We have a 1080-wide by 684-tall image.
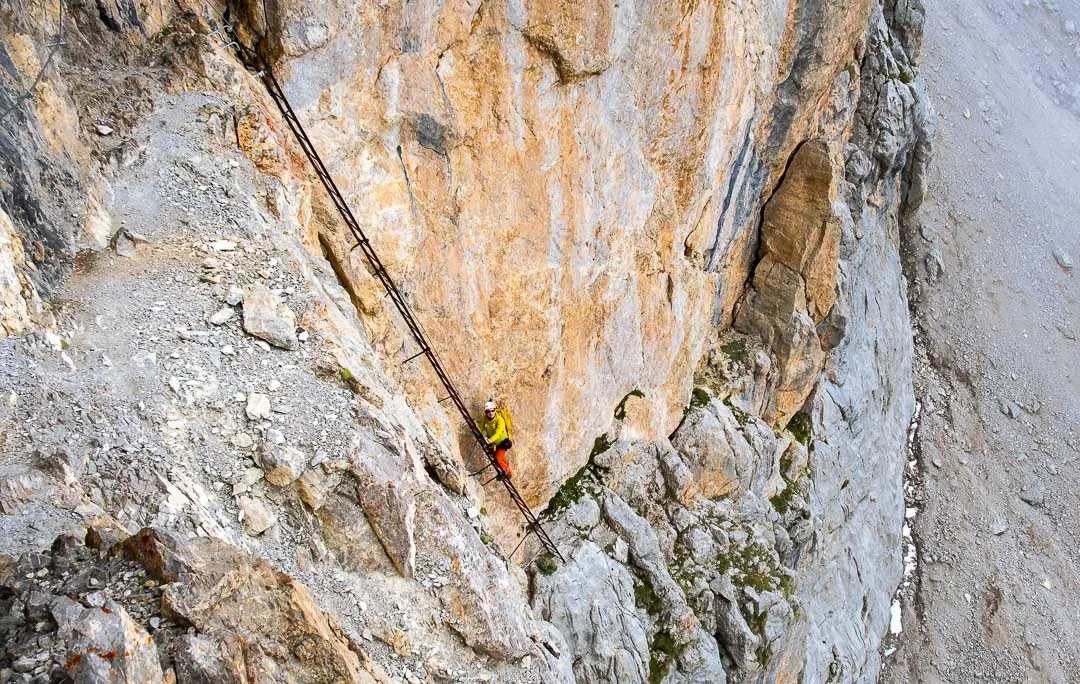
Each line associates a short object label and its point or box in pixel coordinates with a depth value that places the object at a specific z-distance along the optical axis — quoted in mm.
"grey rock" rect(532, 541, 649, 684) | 16922
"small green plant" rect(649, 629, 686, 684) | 18047
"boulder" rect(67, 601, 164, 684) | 6133
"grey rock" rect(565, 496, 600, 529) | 19219
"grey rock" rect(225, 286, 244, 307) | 10555
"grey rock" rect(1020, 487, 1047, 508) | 41781
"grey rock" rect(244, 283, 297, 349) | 10469
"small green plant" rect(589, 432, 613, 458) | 20781
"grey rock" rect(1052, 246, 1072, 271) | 52312
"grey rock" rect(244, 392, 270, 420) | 9805
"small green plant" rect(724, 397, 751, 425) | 26047
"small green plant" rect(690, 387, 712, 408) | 24859
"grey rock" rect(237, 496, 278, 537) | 9180
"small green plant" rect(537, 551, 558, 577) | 17734
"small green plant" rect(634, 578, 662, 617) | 18698
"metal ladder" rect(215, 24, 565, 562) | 12430
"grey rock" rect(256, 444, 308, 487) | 9586
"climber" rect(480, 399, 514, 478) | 15922
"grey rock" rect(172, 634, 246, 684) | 6699
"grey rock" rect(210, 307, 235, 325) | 10352
